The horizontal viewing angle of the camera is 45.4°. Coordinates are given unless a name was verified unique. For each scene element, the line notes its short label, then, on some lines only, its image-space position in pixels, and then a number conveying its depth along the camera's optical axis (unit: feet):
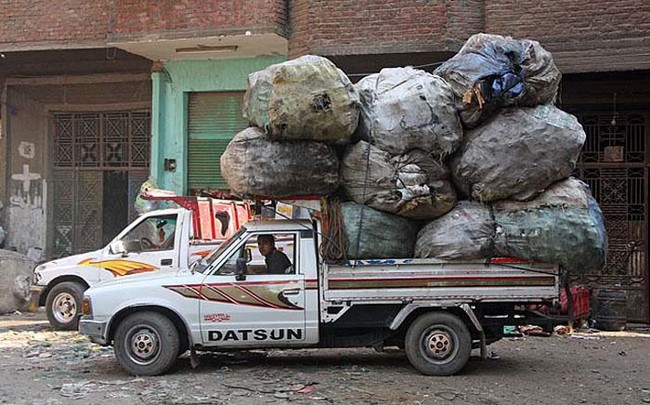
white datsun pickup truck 25.58
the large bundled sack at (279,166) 25.09
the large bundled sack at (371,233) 25.49
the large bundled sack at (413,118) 25.14
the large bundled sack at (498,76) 25.26
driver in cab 26.30
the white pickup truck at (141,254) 35.63
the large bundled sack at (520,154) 25.00
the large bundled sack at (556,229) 24.59
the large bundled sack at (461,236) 25.02
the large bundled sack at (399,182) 25.08
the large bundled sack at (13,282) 44.45
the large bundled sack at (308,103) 24.48
